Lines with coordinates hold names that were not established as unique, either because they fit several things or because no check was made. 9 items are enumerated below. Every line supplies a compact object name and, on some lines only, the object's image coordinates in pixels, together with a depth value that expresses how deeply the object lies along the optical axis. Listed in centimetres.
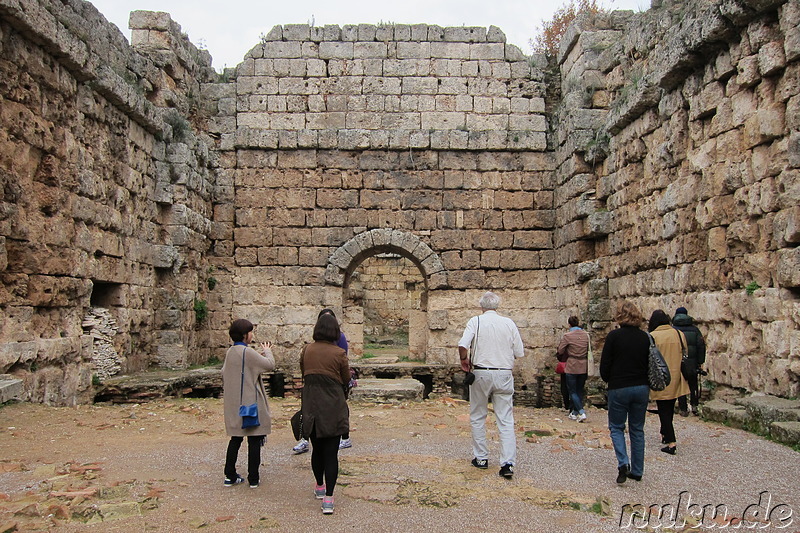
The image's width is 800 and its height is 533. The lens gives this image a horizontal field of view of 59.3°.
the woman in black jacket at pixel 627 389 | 559
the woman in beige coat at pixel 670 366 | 667
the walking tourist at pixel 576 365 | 980
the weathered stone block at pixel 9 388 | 659
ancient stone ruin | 775
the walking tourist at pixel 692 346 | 793
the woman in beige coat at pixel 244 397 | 535
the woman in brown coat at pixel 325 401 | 489
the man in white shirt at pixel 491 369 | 598
